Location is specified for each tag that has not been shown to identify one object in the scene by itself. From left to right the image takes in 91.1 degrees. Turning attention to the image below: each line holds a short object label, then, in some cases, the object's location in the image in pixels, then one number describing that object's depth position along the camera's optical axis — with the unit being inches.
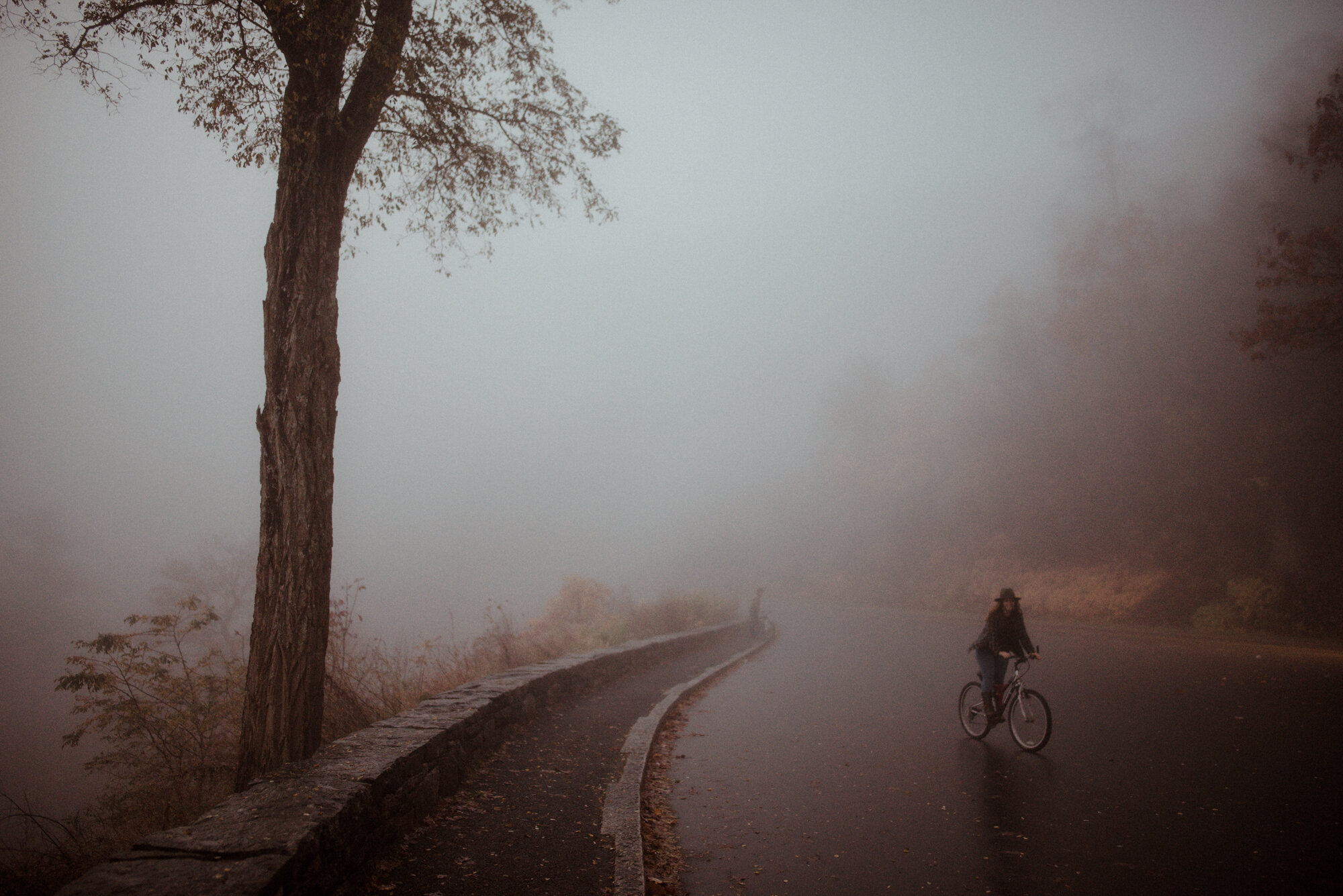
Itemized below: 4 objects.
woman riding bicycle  306.0
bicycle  279.4
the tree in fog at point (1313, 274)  578.6
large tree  193.9
